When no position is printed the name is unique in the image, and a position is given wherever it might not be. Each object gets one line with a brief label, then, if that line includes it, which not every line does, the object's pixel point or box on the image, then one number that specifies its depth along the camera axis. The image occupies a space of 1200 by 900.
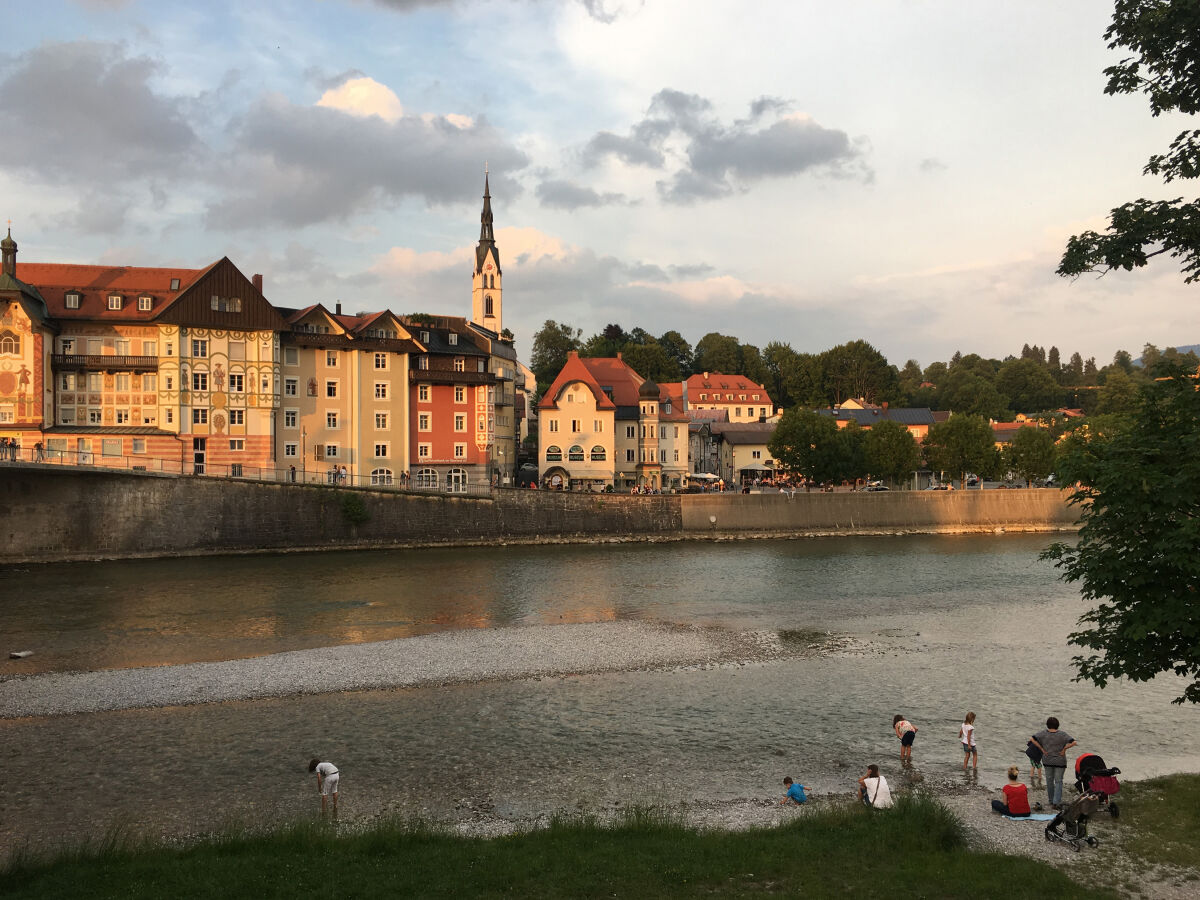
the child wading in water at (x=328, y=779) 17.34
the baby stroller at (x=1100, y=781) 15.77
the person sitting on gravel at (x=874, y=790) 16.48
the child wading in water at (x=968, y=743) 19.36
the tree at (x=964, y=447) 90.04
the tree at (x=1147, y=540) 12.91
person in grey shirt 16.58
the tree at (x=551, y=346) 130.12
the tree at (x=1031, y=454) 89.25
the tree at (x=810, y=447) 83.69
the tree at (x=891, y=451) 87.94
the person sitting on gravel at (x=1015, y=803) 15.98
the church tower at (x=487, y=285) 118.75
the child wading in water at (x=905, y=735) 19.80
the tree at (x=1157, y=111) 12.68
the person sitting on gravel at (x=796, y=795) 17.27
